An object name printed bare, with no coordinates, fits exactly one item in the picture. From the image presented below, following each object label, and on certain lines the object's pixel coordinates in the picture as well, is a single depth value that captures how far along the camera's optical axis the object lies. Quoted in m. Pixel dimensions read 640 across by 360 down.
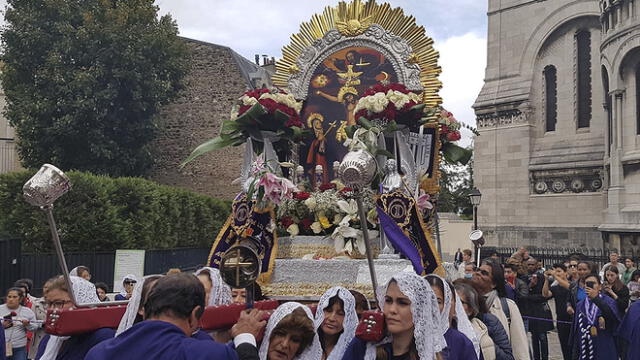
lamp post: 19.06
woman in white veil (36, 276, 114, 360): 4.01
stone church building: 26.30
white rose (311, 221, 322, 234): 9.30
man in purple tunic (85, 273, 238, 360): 2.87
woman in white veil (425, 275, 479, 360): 3.85
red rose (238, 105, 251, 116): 9.35
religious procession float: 8.63
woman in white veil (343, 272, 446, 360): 3.67
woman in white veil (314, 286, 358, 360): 4.45
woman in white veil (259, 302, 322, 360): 3.98
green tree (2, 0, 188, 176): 25.58
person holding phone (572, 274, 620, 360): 8.57
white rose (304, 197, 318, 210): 9.32
